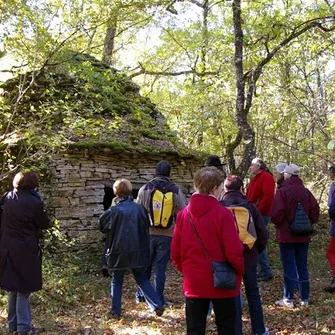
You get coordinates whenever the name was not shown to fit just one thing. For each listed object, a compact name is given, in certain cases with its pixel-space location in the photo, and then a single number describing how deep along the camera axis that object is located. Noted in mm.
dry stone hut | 6977
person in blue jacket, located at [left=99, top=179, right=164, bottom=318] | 4918
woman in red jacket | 3236
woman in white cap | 5160
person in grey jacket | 5309
